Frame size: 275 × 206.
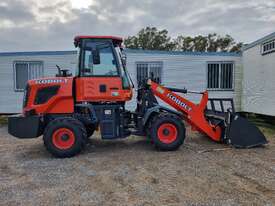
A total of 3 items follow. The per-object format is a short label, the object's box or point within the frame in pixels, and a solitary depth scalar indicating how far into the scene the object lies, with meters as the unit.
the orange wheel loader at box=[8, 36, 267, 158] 4.52
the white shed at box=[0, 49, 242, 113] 8.63
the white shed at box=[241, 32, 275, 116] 6.95
